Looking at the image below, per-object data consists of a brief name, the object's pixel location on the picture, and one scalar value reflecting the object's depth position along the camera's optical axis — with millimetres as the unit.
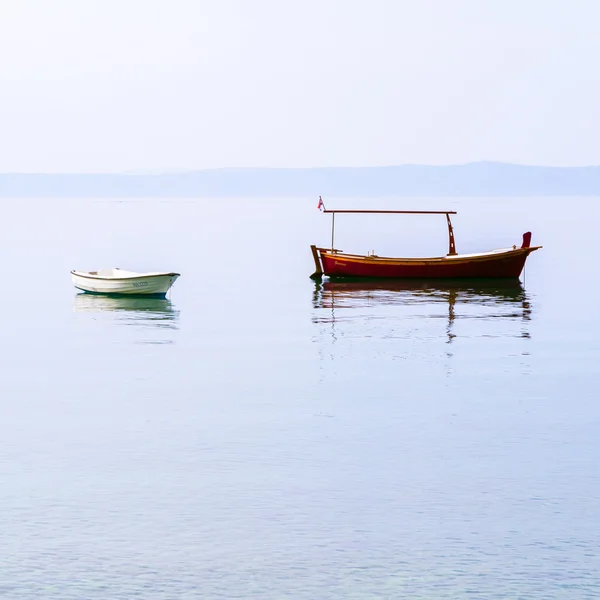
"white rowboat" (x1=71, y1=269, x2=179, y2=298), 65562
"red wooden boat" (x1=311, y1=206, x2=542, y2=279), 77250
